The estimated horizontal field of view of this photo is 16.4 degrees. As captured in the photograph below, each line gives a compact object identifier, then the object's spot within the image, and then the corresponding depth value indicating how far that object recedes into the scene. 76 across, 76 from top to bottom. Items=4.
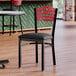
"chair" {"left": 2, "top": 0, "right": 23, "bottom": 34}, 7.81
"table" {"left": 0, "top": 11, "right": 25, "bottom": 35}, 4.30
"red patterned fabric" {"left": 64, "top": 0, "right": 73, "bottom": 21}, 14.66
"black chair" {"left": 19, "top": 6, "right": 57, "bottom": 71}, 3.86
